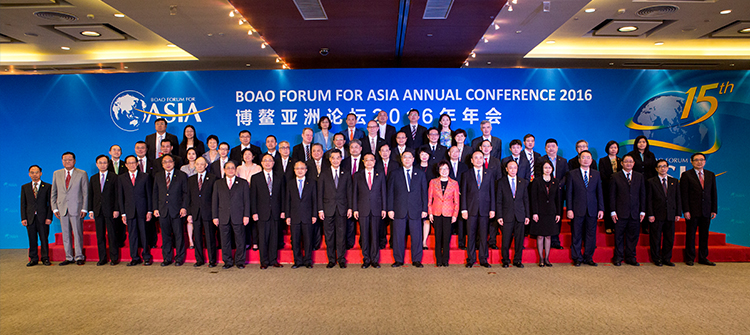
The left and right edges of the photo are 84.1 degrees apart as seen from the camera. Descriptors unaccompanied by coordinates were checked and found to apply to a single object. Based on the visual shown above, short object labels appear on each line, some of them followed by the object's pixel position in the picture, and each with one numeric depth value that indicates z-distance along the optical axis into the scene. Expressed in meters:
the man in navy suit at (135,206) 5.64
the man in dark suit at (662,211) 5.45
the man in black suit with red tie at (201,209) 5.47
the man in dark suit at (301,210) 5.32
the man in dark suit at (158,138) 6.59
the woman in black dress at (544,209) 5.27
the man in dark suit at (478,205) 5.34
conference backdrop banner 7.30
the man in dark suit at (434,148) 5.86
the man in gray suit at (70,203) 5.81
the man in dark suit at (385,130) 6.49
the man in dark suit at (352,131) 6.57
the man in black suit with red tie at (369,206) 5.30
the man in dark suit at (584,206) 5.41
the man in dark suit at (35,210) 5.85
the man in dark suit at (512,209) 5.28
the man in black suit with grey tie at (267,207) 5.36
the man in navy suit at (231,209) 5.35
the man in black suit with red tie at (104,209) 5.76
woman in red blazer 5.29
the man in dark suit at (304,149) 6.11
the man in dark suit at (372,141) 6.12
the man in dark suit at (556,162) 5.83
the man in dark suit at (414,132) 6.42
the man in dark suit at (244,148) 6.20
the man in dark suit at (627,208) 5.46
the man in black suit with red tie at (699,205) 5.47
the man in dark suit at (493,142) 6.19
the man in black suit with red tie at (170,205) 5.56
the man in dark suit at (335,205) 5.35
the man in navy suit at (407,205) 5.30
